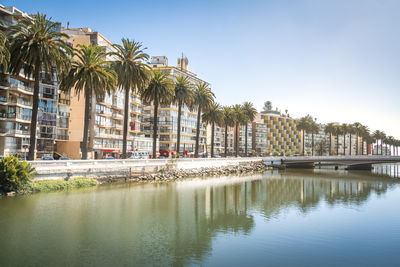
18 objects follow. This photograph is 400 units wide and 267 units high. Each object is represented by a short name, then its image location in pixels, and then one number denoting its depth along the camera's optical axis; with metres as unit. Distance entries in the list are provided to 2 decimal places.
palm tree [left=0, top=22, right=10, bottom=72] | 30.82
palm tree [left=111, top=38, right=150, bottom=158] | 52.28
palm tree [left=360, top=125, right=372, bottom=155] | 179.70
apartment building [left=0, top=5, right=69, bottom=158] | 55.17
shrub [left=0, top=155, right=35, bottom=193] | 31.51
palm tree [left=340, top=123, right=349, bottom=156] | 167.12
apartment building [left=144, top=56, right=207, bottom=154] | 103.56
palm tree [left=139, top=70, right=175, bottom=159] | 60.97
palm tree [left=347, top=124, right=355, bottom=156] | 170.00
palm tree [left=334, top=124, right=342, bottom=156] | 163.38
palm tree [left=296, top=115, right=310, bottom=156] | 159.09
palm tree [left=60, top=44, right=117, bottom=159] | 45.41
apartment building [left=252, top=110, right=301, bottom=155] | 180.62
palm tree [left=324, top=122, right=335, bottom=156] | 162.88
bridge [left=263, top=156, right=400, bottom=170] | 93.31
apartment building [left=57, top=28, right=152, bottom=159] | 70.50
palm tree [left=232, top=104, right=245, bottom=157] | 107.88
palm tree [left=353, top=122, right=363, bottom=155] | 177.23
